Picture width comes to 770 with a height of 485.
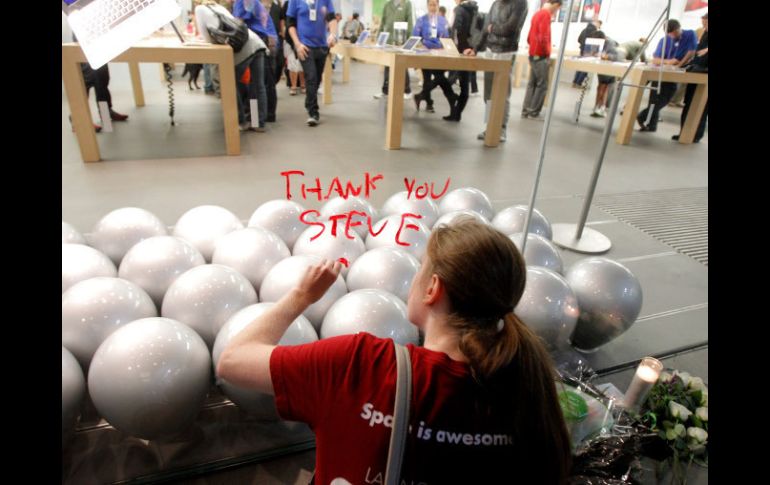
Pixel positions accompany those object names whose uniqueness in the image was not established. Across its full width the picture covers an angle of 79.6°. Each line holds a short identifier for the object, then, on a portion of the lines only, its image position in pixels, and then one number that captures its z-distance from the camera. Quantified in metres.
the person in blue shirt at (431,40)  5.42
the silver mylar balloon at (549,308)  1.58
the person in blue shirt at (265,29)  4.69
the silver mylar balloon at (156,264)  1.63
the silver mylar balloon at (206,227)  1.96
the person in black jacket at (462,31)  5.91
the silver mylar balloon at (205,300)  1.46
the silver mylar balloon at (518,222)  2.23
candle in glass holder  1.41
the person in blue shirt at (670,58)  6.04
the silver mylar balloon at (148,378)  1.19
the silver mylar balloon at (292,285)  1.57
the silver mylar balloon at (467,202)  2.38
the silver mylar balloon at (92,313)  1.35
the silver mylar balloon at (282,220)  2.05
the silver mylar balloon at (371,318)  1.37
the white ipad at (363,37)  5.91
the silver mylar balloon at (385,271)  1.66
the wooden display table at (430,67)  4.28
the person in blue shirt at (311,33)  4.78
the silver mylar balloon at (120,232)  1.88
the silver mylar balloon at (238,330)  1.28
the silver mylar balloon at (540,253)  1.93
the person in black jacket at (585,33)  7.74
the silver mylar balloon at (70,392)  1.18
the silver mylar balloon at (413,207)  2.27
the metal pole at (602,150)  2.44
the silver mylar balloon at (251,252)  1.75
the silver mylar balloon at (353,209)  2.13
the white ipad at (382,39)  5.33
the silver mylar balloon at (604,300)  1.75
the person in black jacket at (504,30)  4.98
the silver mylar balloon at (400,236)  1.95
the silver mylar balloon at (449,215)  2.12
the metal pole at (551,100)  1.43
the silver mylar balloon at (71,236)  1.83
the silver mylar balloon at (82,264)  1.58
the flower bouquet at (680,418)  1.40
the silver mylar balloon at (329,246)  1.85
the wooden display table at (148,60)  3.44
